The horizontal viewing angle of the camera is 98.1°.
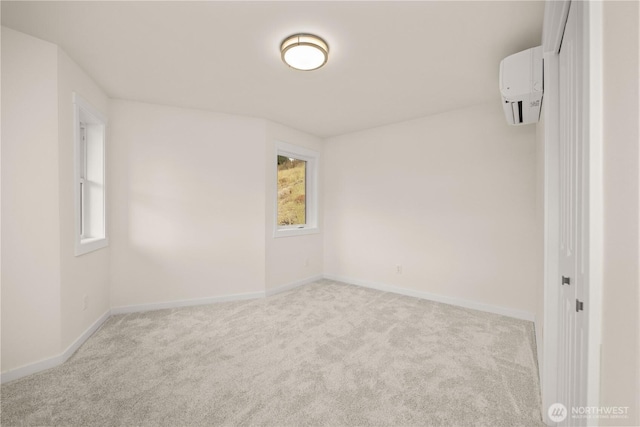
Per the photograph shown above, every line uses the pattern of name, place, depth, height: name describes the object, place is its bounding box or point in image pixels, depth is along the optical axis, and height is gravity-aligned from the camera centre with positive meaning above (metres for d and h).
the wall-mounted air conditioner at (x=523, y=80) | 1.87 +0.91
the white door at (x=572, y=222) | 1.01 -0.05
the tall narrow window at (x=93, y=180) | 2.88 +0.35
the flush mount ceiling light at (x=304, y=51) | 2.04 +1.22
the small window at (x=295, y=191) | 4.34 +0.36
